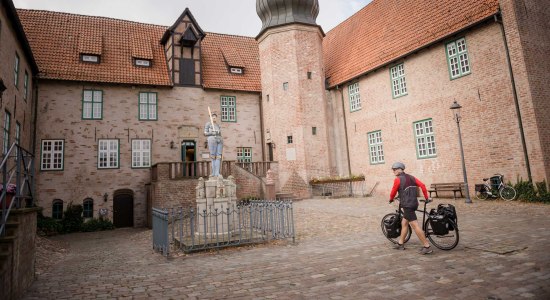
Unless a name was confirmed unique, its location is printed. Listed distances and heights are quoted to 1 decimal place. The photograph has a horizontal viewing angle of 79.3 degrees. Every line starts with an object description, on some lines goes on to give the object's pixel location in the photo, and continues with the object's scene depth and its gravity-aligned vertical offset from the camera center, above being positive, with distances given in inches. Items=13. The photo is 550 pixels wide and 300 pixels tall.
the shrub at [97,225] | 696.4 -47.4
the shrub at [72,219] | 684.1 -30.8
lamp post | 530.0 +47.3
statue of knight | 394.0 +62.8
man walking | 252.2 -11.9
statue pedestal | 368.8 -6.4
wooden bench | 585.3 -11.3
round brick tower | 811.4 +246.7
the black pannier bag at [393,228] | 274.1 -35.7
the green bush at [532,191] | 479.2 -22.1
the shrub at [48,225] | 645.3 -39.5
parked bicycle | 514.3 -17.5
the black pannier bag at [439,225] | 248.2 -32.3
